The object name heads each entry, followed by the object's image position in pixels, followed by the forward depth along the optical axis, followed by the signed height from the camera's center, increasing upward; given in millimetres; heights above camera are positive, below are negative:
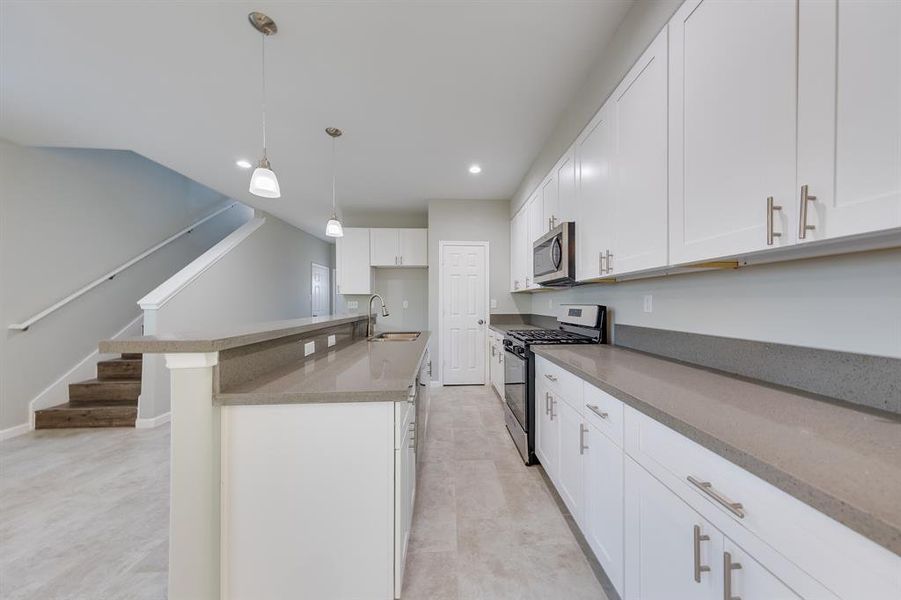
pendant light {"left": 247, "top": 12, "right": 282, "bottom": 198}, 1828 +733
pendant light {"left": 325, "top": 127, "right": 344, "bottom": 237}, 2934 +709
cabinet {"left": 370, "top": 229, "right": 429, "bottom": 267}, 5090 +832
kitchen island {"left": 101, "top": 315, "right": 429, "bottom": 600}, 1213 -715
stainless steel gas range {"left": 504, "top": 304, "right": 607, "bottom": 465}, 2379 -437
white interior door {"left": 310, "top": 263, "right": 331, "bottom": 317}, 7617 +202
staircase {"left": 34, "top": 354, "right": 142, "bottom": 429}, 3199 -1095
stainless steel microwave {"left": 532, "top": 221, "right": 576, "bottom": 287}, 2320 +347
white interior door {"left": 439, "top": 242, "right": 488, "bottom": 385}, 4742 -159
